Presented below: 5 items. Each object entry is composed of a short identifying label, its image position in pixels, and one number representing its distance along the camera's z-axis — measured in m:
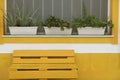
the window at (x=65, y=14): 4.84
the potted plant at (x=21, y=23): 4.84
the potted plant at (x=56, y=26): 4.86
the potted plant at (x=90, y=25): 4.87
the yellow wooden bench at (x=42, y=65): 4.56
